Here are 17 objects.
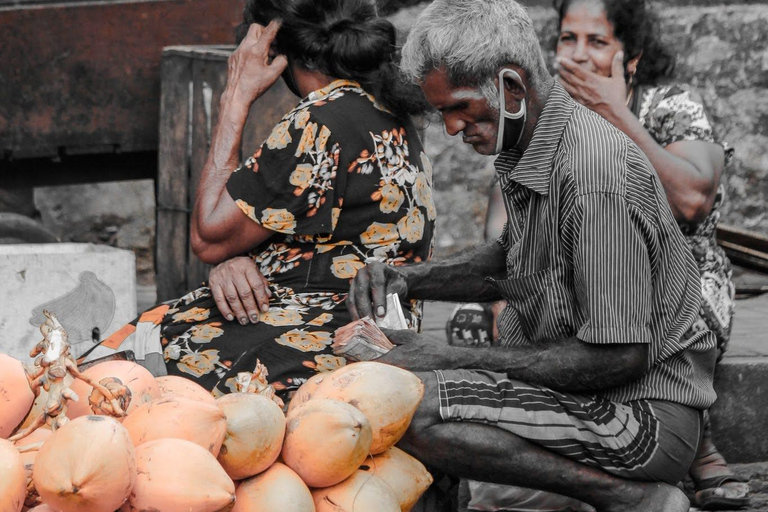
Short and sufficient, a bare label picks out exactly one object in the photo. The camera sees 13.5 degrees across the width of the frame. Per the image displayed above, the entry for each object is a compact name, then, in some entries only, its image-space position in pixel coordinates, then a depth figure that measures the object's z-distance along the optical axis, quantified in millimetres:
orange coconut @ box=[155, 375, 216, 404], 4485
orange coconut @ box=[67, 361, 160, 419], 4372
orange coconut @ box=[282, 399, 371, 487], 4414
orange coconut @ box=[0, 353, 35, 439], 4353
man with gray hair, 4681
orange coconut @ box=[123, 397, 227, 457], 4333
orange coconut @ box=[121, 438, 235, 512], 4260
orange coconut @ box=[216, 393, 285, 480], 4373
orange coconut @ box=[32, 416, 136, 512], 4194
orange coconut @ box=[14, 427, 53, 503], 4275
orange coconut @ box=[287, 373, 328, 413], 4568
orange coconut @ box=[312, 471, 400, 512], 4432
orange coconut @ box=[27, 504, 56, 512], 4241
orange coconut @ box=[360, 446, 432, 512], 4526
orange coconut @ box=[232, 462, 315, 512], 4364
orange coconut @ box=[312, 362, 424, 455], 4520
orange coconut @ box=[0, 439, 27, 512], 4208
